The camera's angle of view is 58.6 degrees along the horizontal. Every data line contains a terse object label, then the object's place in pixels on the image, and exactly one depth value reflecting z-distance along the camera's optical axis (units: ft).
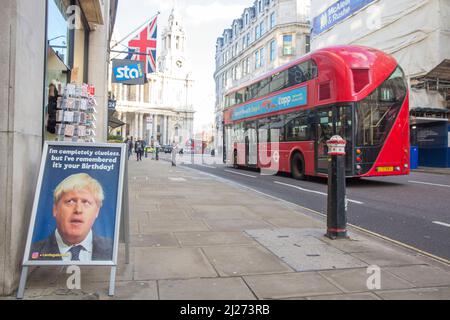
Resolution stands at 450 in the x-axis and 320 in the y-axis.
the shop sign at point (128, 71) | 48.80
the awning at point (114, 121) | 83.29
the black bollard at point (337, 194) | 18.15
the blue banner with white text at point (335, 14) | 104.58
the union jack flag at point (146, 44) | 51.98
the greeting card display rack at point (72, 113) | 20.08
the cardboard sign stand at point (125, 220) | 14.14
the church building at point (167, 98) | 368.89
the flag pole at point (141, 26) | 52.41
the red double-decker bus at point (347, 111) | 38.99
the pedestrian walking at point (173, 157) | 81.66
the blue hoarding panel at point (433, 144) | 72.38
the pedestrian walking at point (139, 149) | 105.29
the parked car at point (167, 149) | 225.87
